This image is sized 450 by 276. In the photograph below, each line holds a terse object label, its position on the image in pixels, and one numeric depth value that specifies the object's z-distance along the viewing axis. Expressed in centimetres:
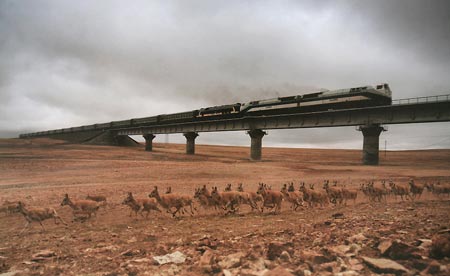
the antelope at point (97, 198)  1121
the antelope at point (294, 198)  1105
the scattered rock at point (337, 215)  907
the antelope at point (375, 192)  1246
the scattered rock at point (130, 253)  615
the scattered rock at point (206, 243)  628
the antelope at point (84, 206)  915
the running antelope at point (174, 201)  997
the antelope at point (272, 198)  1068
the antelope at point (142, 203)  952
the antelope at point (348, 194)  1212
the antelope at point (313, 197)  1154
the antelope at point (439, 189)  1224
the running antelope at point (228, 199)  1046
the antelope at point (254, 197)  1098
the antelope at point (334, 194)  1200
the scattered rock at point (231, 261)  515
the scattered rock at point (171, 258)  561
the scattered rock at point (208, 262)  510
